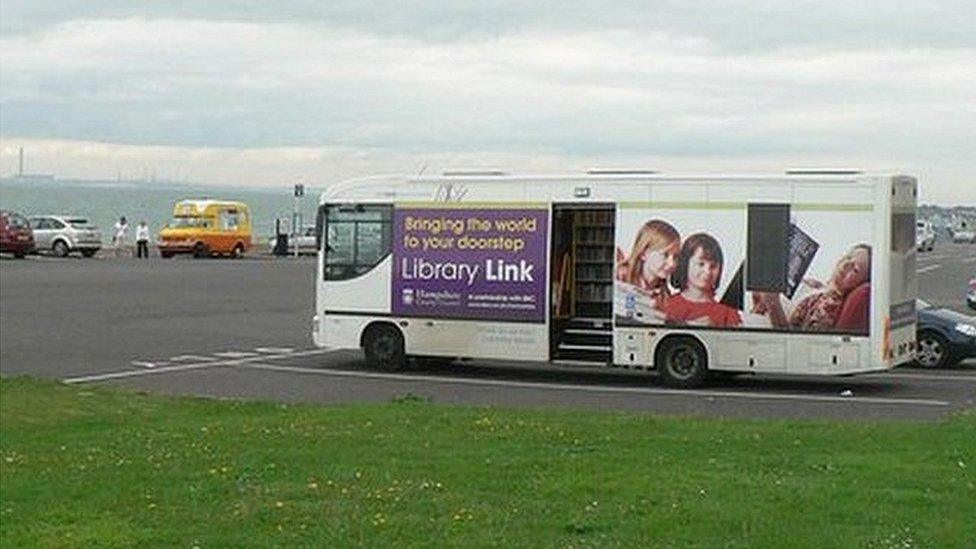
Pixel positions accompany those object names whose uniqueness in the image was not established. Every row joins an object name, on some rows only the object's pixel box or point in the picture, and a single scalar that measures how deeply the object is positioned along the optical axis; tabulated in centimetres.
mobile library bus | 2206
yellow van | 6831
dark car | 2633
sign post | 7169
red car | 6178
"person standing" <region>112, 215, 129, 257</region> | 7393
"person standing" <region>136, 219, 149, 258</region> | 6831
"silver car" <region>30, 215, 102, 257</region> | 6675
